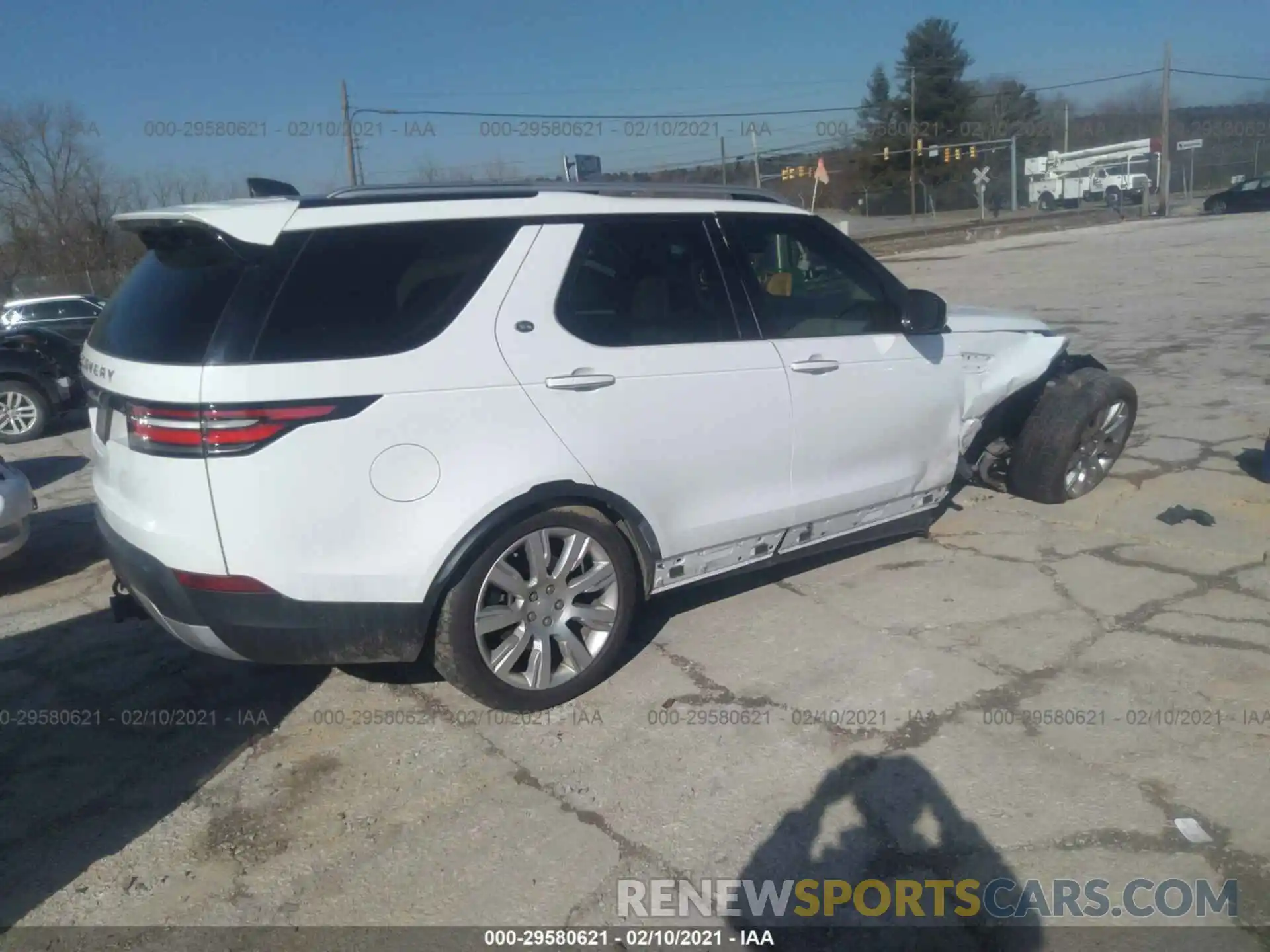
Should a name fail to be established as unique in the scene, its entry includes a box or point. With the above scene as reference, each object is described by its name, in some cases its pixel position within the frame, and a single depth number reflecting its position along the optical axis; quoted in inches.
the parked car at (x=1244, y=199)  1599.4
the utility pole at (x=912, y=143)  2245.3
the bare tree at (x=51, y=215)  1451.8
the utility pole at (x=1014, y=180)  2130.9
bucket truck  2185.0
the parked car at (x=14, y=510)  215.9
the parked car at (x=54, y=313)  696.4
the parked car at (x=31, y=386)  372.2
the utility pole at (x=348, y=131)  1461.6
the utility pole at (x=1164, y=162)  1765.5
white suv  123.4
